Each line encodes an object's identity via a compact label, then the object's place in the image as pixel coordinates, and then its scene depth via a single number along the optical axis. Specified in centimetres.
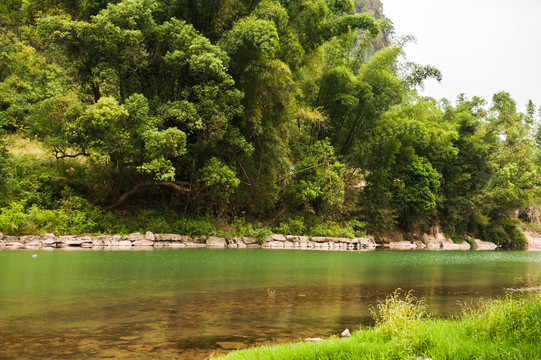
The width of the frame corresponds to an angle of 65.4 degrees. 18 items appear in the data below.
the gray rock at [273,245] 2167
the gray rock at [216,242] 2025
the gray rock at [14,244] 1508
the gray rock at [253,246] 2093
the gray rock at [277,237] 2223
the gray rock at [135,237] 1812
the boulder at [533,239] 4156
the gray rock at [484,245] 3619
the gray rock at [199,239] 2003
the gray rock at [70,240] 1630
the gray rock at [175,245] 1895
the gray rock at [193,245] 1944
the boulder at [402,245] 2939
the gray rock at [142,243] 1811
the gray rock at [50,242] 1584
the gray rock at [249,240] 2130
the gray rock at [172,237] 1891
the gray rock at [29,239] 1553
